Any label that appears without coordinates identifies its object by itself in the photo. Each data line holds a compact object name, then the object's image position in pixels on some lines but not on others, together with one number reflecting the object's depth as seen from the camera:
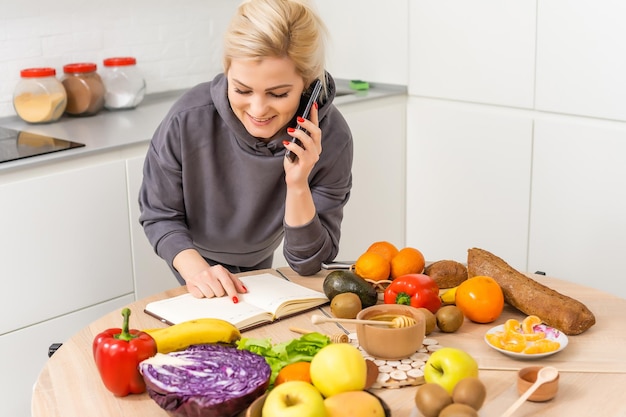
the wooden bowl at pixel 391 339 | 1.45
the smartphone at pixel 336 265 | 1.96
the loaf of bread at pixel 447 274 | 1.81
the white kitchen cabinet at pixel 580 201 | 2.71
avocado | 1.68
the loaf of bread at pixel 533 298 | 1.58
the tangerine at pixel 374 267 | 1.79
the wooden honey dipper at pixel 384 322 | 1.48
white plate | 1.49
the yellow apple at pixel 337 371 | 1.30
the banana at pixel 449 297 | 1.72
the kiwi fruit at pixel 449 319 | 1.59
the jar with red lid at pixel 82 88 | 2.96
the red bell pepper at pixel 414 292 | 1.63
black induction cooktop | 2.41
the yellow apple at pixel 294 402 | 1.18
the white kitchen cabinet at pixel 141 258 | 2.59
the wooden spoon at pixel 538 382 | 1.26
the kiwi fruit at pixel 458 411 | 1.20
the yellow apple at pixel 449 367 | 1.34
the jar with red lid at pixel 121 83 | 3.07
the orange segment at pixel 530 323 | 1.56
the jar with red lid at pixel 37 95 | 2.86
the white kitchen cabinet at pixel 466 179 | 2.98
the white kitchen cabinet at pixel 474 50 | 2.89
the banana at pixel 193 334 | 1.45
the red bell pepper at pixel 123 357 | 1.36
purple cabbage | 1.26
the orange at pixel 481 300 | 1.63
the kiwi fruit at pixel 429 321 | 1.58
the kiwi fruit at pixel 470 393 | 1.25
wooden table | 1.34
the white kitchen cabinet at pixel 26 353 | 2.44
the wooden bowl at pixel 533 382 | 1.34
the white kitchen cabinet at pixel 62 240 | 2.38
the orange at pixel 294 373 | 1.35
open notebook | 1.64
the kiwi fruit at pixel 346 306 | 1.62
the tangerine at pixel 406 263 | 1.80
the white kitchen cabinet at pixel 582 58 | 2.65
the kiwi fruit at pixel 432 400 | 1.23
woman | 1.83
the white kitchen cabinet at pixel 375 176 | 3.19
